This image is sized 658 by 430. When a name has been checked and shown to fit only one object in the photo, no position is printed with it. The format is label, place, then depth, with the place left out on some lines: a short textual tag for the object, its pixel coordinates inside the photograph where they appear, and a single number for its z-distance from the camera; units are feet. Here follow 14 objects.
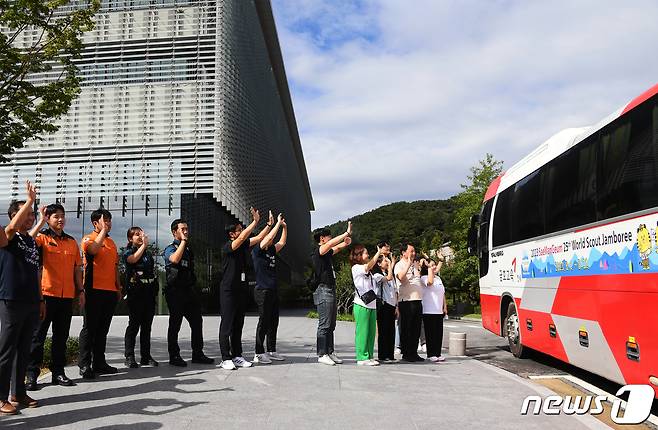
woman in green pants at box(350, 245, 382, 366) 26.32
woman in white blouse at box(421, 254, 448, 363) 29.81
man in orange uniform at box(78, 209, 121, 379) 21.71
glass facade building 83.41
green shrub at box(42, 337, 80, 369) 25.38
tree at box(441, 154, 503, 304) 105.40
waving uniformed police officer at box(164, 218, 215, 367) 24.35
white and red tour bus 17.53
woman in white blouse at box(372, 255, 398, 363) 27.89
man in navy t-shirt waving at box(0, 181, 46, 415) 16.11
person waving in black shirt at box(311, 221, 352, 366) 25.93
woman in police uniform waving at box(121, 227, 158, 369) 24.56
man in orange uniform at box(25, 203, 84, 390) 19.84
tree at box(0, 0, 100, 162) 28.78
